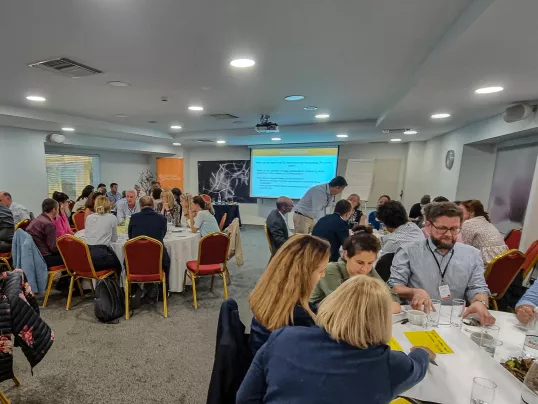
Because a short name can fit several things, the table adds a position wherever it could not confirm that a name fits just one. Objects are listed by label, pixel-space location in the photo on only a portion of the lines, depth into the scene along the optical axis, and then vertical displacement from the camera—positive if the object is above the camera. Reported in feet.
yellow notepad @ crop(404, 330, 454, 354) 4.38 -2.48
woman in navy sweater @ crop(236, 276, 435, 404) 2.98 -1.93
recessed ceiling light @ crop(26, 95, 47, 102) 12.41 +2.65
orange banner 30.58 -0.41
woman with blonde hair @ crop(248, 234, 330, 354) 4.25 -1.73
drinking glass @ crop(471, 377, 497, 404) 3.29 -2.33
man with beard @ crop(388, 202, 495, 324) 6.36 -1.82
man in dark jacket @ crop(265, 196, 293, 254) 13.06 -2.44
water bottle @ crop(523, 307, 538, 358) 4.37 -2.37
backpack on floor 9.98 -4.75
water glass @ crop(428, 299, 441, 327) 5.14 -2.40
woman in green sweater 6.29 -1.92
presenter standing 17.06 -1.78
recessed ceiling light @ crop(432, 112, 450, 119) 12.77 +2.95
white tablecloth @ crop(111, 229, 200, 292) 11.94 -3.61
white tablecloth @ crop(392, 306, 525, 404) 3.48 -2.48
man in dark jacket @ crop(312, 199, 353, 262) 10.56 -1.84
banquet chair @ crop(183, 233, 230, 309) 11.16 -3.44
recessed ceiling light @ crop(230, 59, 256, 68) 8.06 +3.02
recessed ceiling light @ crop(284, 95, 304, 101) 12.09 +3.19
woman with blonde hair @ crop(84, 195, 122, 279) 10.82 -2.73
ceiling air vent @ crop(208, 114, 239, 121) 16.02 +2.97
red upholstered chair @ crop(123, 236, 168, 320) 9.96 -3.39
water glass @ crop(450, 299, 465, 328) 5.21 -2.43
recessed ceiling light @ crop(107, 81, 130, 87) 10.25 +2.84
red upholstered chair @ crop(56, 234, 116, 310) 10.04 -3.46
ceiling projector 15.81 +2.46
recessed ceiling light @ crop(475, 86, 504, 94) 8.84 +2.90
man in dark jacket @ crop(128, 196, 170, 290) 11.18 -2.28
